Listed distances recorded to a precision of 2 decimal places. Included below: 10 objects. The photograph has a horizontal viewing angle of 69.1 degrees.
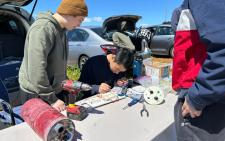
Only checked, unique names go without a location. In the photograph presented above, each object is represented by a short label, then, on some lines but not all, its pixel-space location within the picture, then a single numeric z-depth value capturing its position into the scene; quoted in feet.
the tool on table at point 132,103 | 3.51
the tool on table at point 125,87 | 4.05
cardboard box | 4.56
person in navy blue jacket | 1.88
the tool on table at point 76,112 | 3.03
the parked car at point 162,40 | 19.66
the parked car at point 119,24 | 13.12
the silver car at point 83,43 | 13.94
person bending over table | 4.57
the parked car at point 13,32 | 7.20
